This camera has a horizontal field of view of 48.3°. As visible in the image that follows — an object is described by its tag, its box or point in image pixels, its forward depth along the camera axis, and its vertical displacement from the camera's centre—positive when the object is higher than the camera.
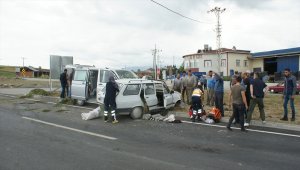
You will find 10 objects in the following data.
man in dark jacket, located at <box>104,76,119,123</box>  11.87 -0.76
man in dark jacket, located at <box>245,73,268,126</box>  10.86 -0.54
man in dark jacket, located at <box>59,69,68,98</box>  19.05 -0.25
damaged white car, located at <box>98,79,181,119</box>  12.45 -0.77
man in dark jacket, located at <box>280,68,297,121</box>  11.24 -0.36
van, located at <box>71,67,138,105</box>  15.64 -0.12
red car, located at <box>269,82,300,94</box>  32.34 -1.07
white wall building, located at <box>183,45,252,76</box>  68.50 +3.57
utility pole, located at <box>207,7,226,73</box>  47.79 +7.57
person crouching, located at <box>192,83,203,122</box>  11.94 -1.04
